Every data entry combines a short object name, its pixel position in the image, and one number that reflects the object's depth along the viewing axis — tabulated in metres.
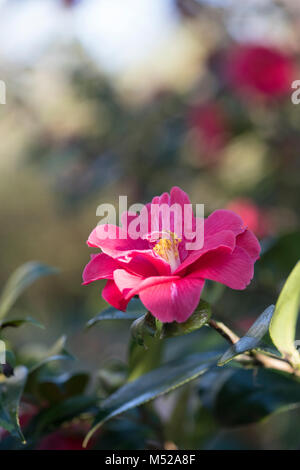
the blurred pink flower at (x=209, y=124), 1.73
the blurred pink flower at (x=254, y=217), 1.37
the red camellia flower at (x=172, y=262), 0.68
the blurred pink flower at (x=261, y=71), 1.65
